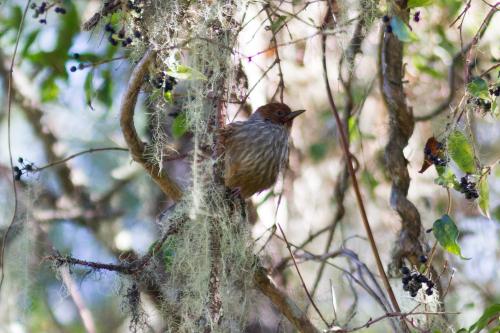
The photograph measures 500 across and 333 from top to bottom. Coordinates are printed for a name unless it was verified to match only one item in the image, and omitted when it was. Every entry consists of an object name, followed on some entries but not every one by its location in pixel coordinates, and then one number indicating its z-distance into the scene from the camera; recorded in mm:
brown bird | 7621
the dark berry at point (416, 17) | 6141
